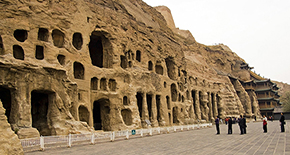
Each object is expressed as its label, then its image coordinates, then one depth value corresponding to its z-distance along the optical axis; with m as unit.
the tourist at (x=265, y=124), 18.61
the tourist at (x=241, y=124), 17.52
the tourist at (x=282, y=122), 17.18
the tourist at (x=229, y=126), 18.38
